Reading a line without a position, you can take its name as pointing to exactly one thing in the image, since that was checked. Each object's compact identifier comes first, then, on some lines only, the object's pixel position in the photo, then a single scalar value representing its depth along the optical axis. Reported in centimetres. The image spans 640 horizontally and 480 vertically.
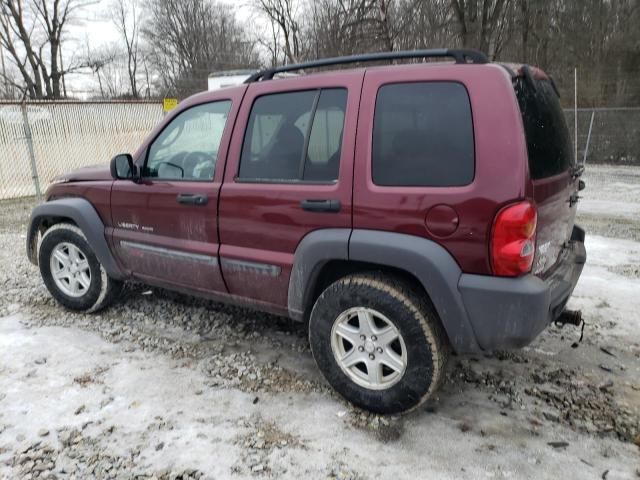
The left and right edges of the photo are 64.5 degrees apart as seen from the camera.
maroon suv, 244
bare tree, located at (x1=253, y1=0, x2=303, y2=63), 3180
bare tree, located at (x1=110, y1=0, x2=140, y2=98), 4619
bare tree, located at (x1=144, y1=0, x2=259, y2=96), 4453
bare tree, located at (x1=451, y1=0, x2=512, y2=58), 2134
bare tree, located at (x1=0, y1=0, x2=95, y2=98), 3155
